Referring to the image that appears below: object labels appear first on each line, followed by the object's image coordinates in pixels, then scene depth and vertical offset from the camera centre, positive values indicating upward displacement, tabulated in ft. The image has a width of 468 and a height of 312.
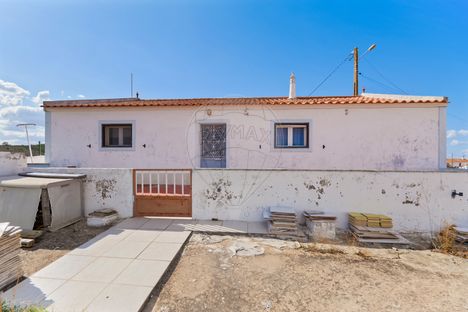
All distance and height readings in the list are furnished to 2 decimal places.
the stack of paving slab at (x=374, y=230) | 15.05 -5.53
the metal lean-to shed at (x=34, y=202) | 14.75 -3.46
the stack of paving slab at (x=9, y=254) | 9.48 -4.65
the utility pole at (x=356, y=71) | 42.73 +17.05
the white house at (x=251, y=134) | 24.97 +2.70
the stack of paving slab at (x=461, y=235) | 15.25 -5.90
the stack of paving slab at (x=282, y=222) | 15.66 -5.13
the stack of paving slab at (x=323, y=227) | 15.81 -5.48
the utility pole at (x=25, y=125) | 30.67 +4.25
